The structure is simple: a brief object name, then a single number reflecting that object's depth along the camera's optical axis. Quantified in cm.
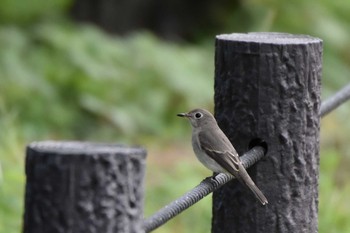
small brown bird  576
